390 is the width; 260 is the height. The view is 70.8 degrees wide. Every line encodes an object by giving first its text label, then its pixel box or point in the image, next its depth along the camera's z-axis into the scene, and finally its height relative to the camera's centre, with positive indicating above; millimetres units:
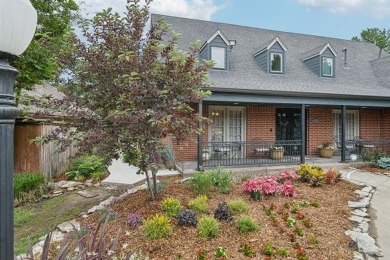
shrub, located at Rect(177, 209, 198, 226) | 4980 -1551
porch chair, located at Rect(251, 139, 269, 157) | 12389 -752
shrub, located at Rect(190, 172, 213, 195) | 6520 -1200
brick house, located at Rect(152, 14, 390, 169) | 11172 +1596
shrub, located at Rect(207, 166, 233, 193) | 6980 -1224
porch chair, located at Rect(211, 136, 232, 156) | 10758 -640
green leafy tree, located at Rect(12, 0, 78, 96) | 9469 +2963
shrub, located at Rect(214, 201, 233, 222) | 5234 -1533
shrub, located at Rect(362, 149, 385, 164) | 11359 -941
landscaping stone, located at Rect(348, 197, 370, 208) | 6523 -1707
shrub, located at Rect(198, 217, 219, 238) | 4617 -1598
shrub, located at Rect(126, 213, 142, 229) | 4978 -1595
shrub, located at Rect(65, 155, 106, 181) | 9891 -1341
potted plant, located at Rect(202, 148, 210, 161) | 11030 -850
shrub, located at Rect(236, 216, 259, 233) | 4840 -1620
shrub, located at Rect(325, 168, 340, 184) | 8219 -1307
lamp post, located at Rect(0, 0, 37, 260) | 1573 +166
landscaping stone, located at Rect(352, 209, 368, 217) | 6029 -1771
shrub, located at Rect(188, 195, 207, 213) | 5516 -1445
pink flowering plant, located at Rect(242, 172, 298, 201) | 6520 -1329
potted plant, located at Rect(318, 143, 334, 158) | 13219 -842
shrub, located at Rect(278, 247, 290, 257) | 4211 -1830
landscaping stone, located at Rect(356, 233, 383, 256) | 4387 -1870
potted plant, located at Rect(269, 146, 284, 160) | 11852 -807
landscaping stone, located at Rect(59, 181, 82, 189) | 8961 -1683
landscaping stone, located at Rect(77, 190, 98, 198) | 7887 -1783
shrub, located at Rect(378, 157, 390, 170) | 10873 -1173
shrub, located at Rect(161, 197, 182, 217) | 5266 -1427
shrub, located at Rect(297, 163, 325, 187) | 7945 -1225
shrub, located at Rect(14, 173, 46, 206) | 7982 -1617
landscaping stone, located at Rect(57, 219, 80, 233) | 5328 -1875
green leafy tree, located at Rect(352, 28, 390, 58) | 36531 +13452
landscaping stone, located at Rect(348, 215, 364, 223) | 5723 -1799
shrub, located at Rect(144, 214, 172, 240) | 4512 -1578
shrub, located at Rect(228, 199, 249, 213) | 5629 -1499
